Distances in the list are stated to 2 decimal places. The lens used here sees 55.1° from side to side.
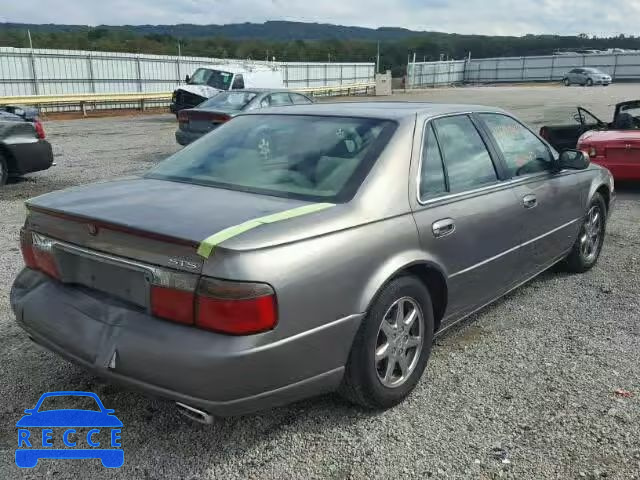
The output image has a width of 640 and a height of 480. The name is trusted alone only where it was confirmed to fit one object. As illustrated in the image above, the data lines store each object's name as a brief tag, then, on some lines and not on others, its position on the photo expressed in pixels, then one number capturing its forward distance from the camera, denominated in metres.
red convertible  8.32
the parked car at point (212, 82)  21.08
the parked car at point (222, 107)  11.81
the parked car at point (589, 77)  53.22
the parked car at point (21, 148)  9.01
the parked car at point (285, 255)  2.45
